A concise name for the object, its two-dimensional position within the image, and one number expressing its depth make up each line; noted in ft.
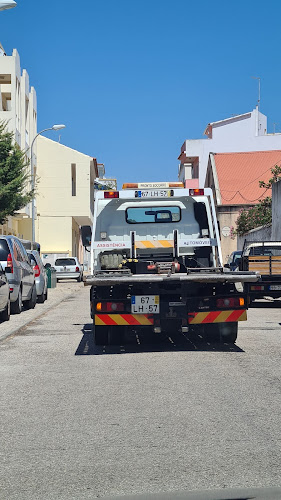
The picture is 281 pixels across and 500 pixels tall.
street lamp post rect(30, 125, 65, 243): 130.19
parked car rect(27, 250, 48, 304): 78.87
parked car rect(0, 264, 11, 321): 52.51
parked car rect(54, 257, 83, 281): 156.32
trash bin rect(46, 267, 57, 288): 115.14
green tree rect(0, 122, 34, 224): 109.70
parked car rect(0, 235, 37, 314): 60.08
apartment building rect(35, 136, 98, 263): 208.54
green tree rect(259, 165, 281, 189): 142.10
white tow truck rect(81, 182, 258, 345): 36.09
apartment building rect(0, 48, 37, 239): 163.73
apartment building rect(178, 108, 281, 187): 248.73
